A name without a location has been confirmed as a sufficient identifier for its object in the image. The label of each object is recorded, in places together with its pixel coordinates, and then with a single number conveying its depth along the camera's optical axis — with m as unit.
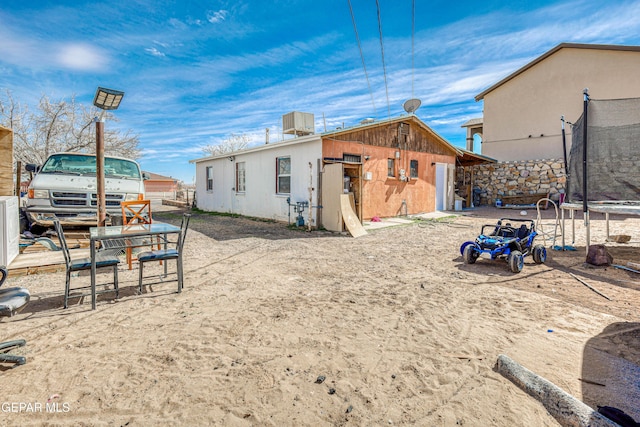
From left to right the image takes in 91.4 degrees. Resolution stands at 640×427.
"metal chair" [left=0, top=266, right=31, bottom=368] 2.26
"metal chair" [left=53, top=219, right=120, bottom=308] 3.51
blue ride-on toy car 5.04
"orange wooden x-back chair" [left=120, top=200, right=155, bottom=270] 5.29
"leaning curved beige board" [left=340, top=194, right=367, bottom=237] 9.05
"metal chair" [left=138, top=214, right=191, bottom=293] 4.07
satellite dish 12.59
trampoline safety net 5.54
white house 10.44
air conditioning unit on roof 12.58
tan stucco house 15.35
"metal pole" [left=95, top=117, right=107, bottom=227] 5.53
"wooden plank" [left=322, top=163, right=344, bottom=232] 9.38
